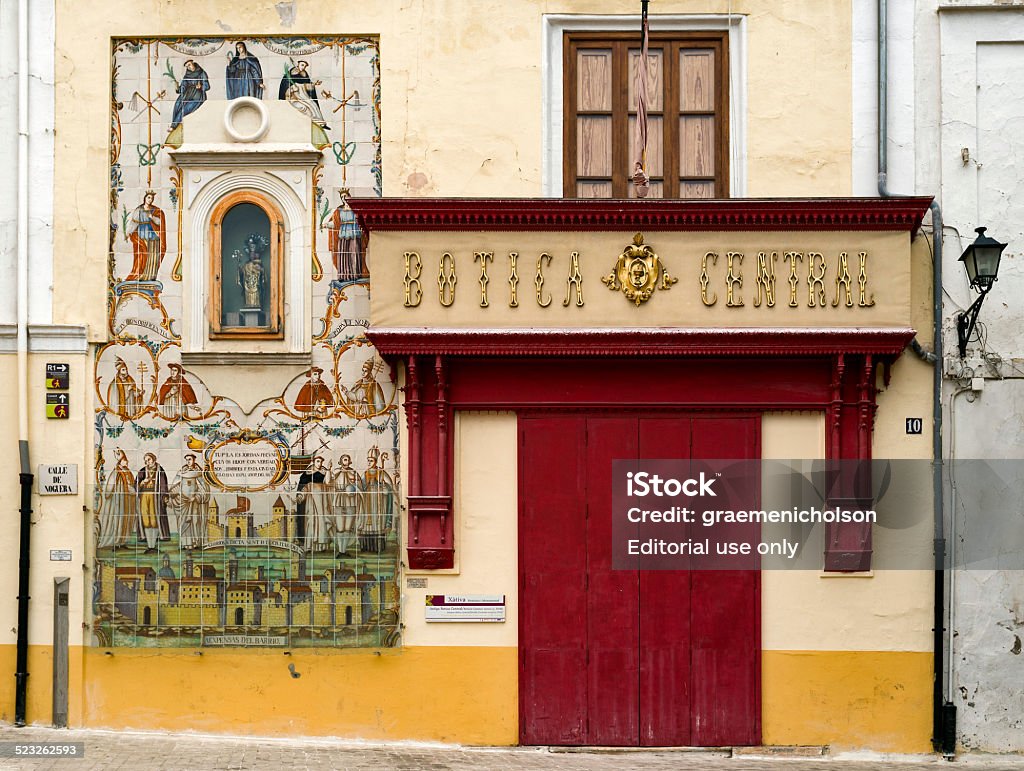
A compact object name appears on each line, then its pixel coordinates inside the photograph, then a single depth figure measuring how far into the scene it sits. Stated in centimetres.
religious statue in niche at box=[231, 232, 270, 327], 958
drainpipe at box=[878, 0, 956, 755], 923
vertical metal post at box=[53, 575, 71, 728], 946
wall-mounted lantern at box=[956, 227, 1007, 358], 873
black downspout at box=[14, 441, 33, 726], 943
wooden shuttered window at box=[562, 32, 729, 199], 970
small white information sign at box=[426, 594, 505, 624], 936
